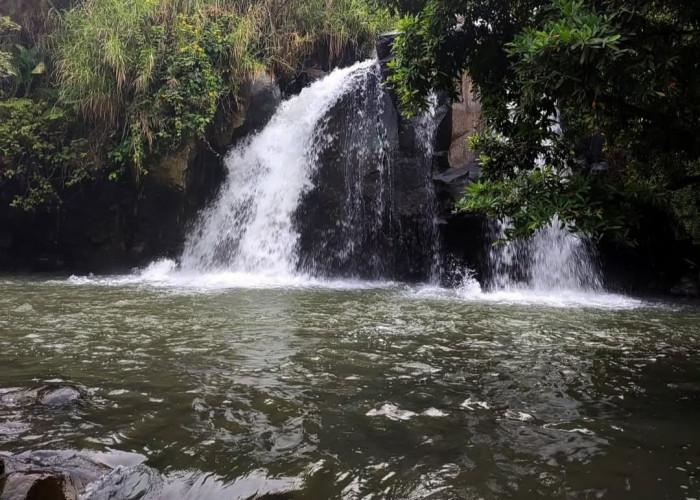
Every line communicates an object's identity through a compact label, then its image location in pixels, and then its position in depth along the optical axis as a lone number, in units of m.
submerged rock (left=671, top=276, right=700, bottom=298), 11.69
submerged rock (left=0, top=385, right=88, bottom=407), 3.83
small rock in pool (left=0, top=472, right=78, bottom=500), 2.49
